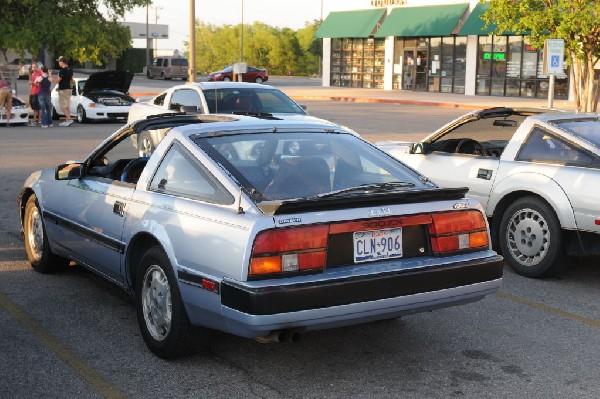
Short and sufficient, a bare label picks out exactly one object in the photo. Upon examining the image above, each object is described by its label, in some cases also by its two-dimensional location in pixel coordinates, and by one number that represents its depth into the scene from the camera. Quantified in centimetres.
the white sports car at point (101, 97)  2456
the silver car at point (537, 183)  693
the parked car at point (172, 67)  6419
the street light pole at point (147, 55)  7771
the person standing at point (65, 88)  2362
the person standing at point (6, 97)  2227
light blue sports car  439
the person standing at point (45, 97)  2247
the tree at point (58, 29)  2645
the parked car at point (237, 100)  1287
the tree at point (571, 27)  2041
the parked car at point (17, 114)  2317
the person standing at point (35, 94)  2298
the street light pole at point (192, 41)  2892
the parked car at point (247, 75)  5847
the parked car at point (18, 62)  2963
